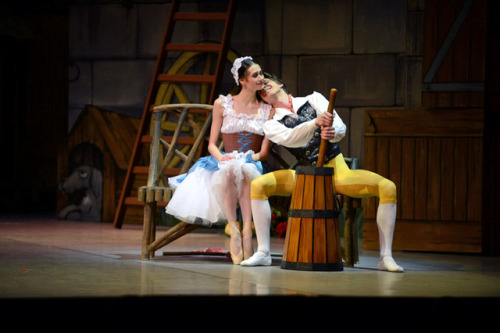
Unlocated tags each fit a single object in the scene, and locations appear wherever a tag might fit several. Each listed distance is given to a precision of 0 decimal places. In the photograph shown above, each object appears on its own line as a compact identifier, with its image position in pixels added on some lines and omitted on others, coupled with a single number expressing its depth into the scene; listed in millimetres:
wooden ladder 17859
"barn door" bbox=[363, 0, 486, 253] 14961
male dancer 11945
